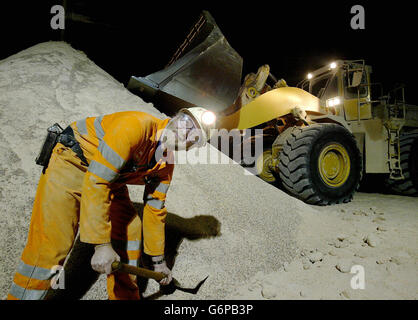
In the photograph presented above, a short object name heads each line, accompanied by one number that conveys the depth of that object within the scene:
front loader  3.94
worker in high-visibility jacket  1.31
